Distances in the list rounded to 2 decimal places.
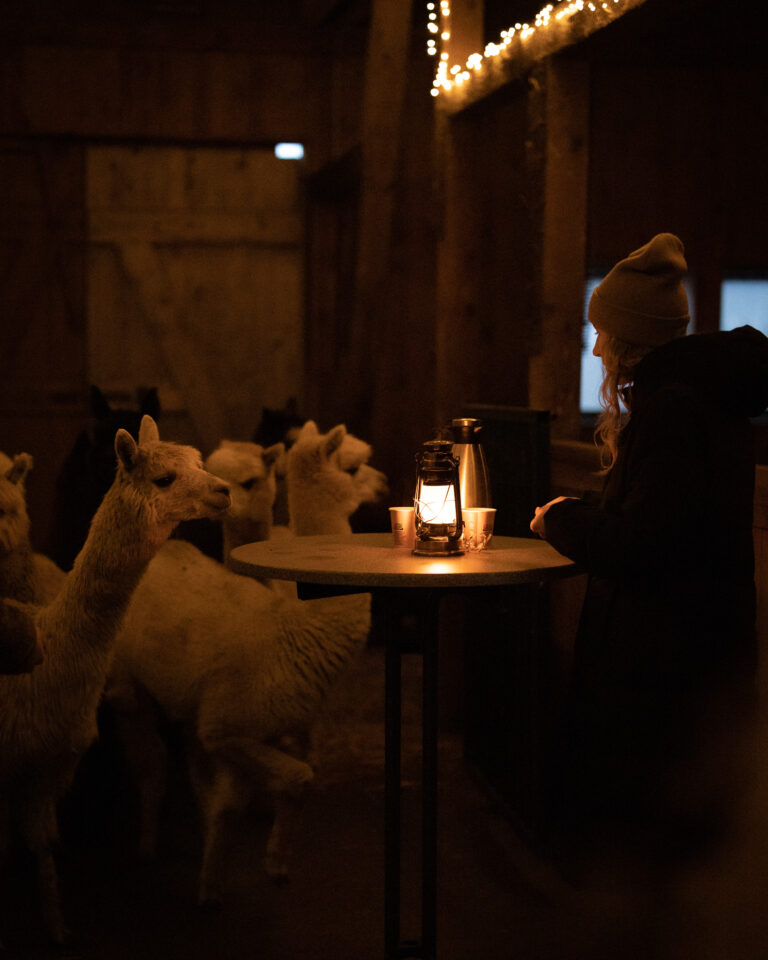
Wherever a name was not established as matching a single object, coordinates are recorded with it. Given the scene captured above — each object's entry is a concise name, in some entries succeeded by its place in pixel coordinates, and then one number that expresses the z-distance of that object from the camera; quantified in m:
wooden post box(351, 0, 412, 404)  6.47
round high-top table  2.88
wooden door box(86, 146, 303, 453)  9.62
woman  2.52
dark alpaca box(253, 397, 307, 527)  6.46
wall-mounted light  9.76
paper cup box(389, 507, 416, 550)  3.38
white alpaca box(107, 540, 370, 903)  4.09
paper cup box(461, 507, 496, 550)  3.33
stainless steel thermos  3.50
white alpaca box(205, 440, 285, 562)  4.77
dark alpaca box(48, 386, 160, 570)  4.88
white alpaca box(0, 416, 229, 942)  3.56
